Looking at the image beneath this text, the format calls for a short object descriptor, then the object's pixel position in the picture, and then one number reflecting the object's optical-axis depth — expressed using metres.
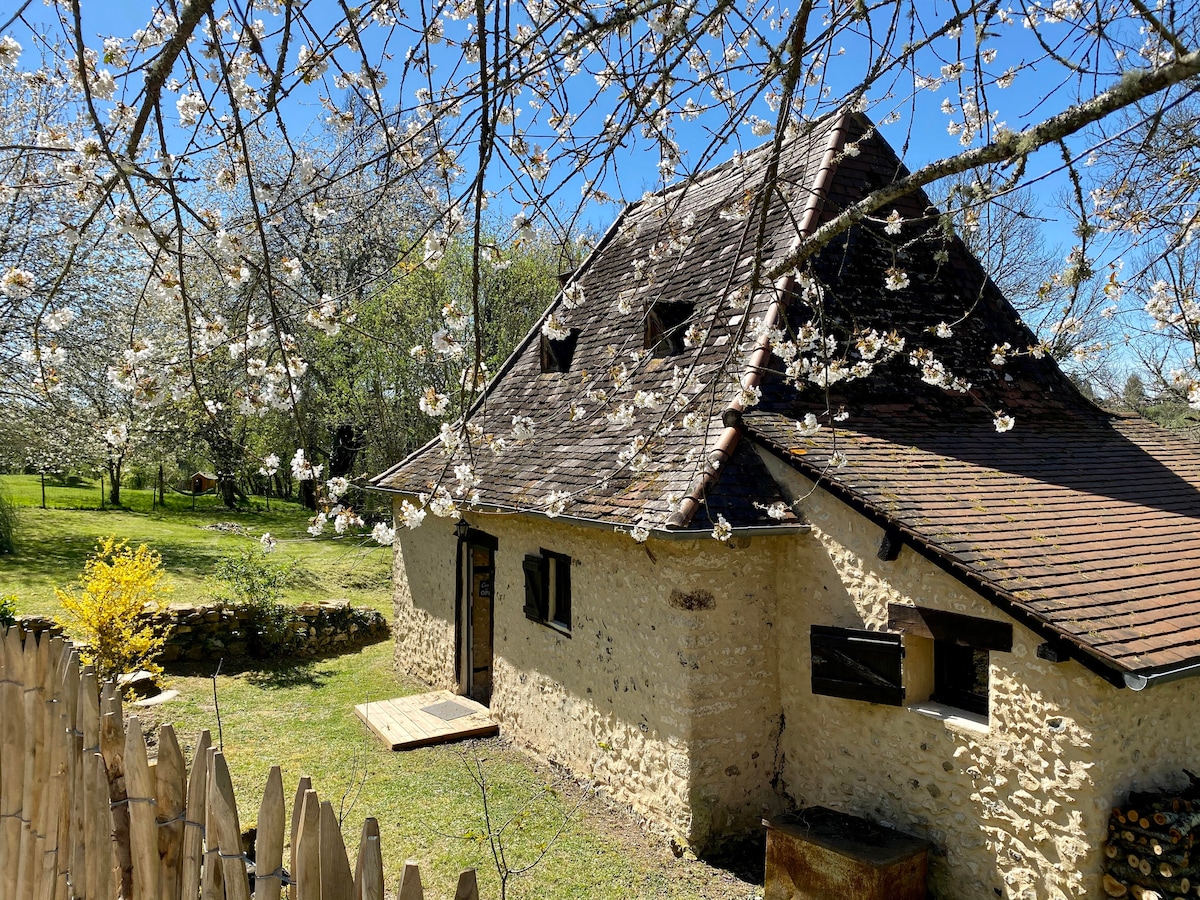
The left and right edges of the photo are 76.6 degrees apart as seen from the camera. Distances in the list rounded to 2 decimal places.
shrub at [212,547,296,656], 11.98
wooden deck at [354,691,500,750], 8.52
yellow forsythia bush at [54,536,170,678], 8.93
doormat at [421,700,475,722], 9.17
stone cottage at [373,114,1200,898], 4.79
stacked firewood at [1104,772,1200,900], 4.38
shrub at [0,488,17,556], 15.11
